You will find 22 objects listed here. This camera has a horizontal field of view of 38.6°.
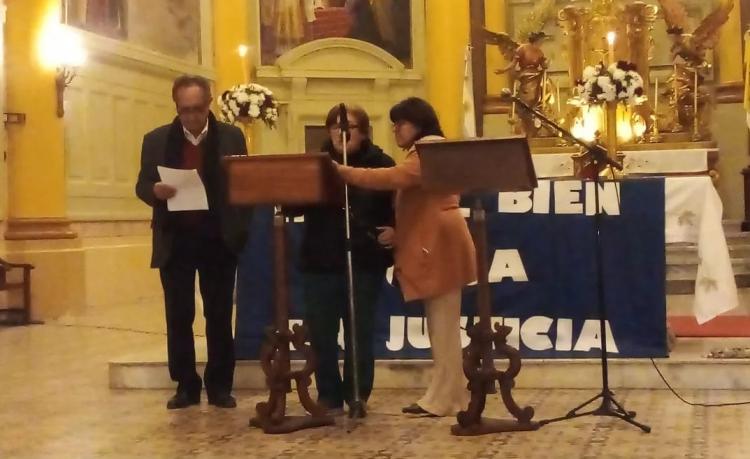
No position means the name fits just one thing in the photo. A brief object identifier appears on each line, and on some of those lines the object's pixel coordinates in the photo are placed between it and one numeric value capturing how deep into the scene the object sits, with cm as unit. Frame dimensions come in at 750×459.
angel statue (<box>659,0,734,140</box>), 1093
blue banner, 582
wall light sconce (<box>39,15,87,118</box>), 1034
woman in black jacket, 492
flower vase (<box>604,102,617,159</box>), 757
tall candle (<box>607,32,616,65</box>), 973
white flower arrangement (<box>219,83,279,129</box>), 918
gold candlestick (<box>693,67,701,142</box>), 1088
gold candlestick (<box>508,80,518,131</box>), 1151
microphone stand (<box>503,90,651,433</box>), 464
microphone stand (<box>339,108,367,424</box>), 474
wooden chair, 989
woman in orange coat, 480
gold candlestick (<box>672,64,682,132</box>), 1095
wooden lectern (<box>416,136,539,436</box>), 446
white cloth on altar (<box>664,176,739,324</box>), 593
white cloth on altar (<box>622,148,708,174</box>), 1025
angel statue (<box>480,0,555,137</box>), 1140
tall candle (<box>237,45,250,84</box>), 1378
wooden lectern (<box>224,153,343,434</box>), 460
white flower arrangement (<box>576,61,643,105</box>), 744
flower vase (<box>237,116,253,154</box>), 933
